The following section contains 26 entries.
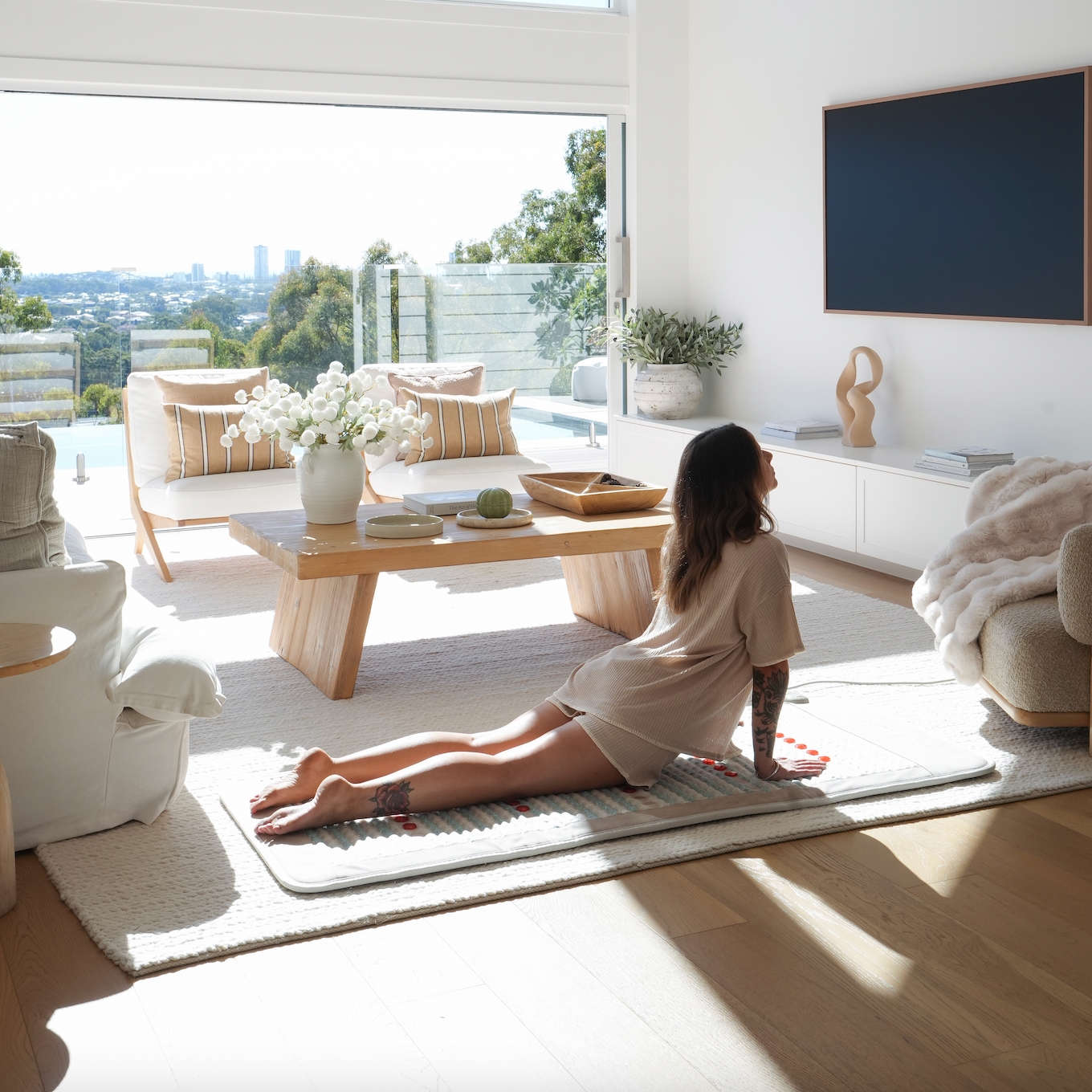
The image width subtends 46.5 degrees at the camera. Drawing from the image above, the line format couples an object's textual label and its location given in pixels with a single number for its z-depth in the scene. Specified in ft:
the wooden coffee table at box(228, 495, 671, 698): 11.92
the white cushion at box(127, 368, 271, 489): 18.28
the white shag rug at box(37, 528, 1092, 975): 7.78
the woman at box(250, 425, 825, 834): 8.79
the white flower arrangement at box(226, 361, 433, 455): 12.55
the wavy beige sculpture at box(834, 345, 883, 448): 18.27
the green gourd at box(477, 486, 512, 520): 13.19
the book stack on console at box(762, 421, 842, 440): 19.21
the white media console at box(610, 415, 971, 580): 15.90
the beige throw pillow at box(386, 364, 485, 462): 19.73
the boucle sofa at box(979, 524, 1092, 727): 9.91
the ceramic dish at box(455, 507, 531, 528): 13.00
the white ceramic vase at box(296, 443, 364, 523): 12.86
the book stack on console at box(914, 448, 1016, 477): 15.64
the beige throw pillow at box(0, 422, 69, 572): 8.25
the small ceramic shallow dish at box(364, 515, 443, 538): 12.28
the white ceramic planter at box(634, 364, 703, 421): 22.29
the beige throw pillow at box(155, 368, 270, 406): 18.44
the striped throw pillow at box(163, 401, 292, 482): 17.80
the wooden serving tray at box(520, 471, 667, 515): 13.61
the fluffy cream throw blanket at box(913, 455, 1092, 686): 10.82
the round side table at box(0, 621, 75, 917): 6.81
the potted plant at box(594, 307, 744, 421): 22.33
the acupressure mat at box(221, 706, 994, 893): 8.25
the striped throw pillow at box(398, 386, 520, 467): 19.07
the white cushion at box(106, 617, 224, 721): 8.50
